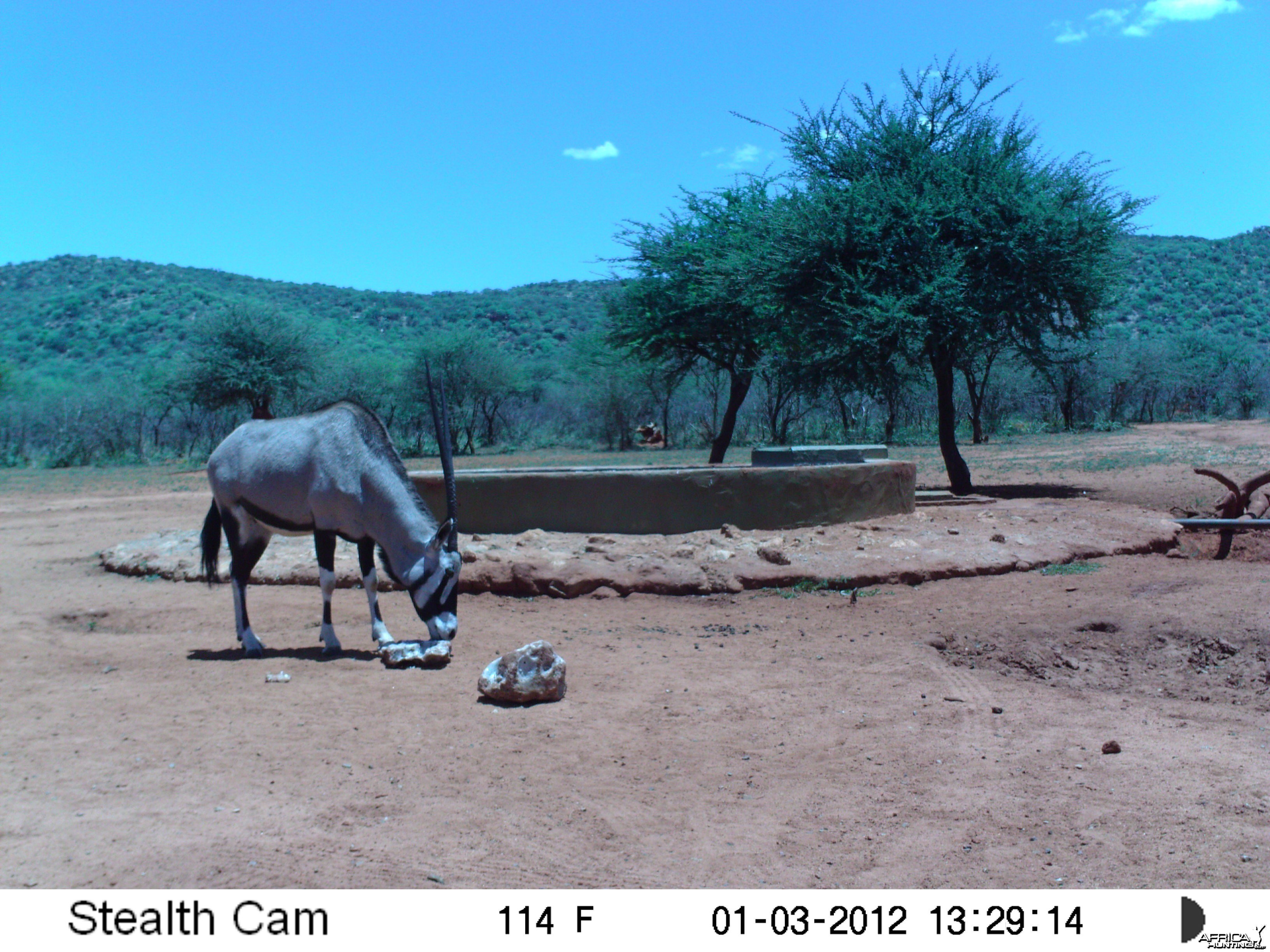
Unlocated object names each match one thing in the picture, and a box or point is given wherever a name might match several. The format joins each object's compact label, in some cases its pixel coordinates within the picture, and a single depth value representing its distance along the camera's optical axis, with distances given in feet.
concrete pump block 38.81
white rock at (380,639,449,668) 20.31
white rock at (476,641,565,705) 17.67
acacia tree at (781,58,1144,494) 44.52
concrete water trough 32.27
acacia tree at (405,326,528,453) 129.90
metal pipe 26.68
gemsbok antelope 20.44
